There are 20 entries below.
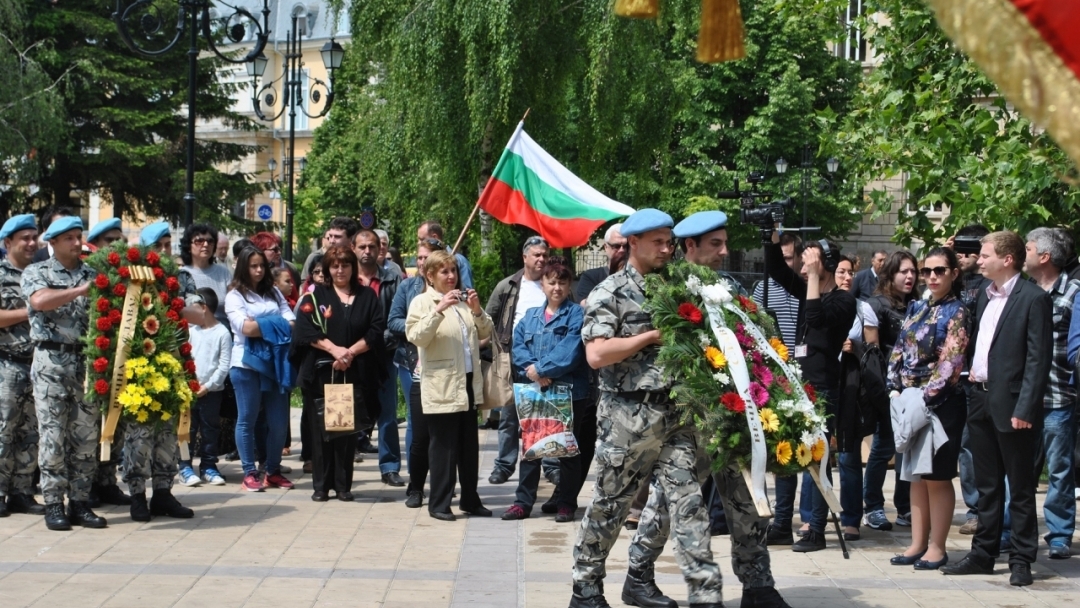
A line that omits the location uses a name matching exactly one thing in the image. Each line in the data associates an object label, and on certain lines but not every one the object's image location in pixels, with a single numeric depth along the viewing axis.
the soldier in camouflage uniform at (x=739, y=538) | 6.64
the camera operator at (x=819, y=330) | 8.24
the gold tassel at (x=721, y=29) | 3.22
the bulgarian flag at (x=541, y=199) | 10.92
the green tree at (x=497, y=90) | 20.70
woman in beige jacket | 9.47
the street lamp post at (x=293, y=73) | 22.66
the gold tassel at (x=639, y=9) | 3.12
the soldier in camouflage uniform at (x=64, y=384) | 8.66
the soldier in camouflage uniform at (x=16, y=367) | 8.86
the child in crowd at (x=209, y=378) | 10.70
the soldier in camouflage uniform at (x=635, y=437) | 6.29
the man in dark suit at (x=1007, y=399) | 7.42
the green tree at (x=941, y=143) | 11.33
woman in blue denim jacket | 9.43
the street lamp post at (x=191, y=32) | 16.60
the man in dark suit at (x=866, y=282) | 13.09
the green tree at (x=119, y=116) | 40.03
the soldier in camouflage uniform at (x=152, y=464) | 9.10
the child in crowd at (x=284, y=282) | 12.50
